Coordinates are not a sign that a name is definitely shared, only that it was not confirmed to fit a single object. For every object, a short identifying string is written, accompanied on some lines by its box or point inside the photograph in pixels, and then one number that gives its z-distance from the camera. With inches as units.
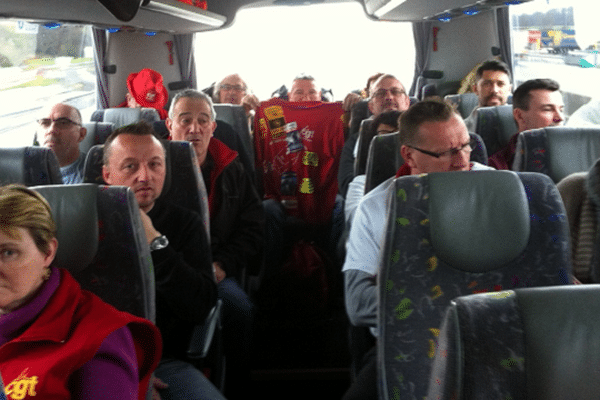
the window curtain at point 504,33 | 332.8
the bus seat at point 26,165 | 96.0
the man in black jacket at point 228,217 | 102.0
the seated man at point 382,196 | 75.3
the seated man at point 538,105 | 136.2
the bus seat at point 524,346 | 30.6
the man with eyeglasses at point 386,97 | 173.2
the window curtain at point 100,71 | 326.6
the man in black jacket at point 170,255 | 72.8
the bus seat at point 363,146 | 130.3
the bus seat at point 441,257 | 63.1
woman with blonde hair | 47.5
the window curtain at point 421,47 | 380.2
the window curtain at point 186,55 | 385.7
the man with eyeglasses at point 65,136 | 136.9
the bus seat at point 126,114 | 224.3
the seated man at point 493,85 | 198.8
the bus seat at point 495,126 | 149.8
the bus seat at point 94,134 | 172.7
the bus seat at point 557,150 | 104.0
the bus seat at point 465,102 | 238.2
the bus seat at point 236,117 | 171.3
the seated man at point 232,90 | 226.8
